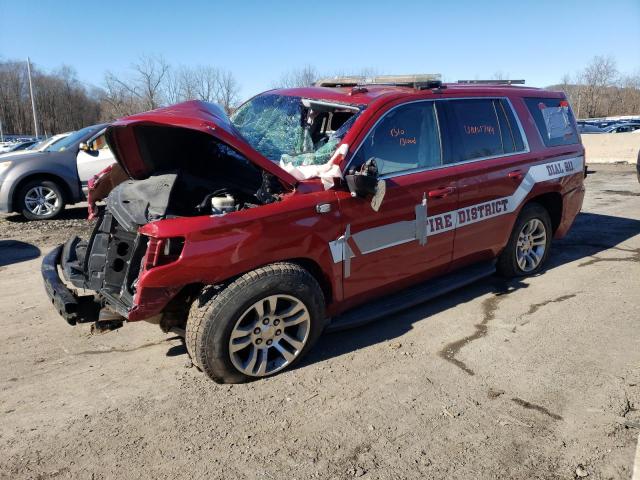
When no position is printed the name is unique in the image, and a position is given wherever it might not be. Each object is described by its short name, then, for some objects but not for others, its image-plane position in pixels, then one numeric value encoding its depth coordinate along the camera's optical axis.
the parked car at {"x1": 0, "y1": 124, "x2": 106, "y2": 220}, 8.48
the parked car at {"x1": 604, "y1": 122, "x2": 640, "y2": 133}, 36.33
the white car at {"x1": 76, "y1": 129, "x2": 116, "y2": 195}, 8.93
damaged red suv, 3.06
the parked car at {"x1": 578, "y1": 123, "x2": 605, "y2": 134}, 35.94
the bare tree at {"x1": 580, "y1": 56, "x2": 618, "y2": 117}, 73.12
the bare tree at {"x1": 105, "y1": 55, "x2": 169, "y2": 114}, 31.52
